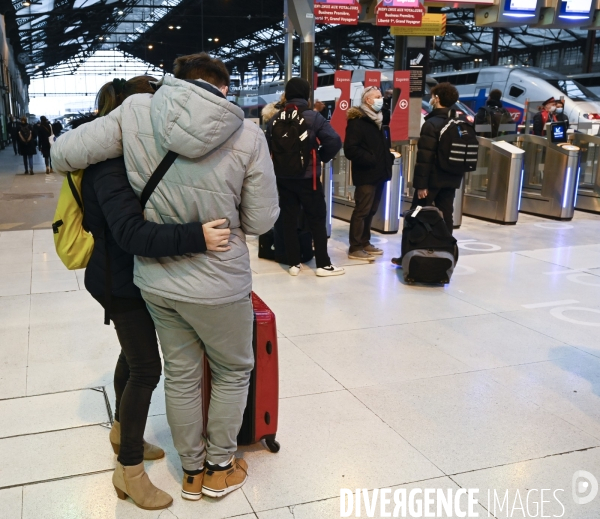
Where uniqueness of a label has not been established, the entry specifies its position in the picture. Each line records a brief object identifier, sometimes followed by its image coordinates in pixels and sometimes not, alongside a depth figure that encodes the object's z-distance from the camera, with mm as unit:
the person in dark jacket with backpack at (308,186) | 4801
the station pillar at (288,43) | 7398
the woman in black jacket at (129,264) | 1852
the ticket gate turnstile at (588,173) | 9109
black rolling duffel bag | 4844
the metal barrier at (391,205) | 7199
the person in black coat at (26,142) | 14000
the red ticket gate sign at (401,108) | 10227
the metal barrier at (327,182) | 6482
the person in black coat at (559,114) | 12875
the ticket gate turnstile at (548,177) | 8297
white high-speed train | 20625
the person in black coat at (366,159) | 5355
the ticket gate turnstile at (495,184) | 8000
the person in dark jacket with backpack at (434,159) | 5078
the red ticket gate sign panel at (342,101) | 11102
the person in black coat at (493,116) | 11016
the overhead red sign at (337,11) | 8750
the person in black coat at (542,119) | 13245
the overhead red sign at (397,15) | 9016
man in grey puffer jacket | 1813
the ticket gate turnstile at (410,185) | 7715
